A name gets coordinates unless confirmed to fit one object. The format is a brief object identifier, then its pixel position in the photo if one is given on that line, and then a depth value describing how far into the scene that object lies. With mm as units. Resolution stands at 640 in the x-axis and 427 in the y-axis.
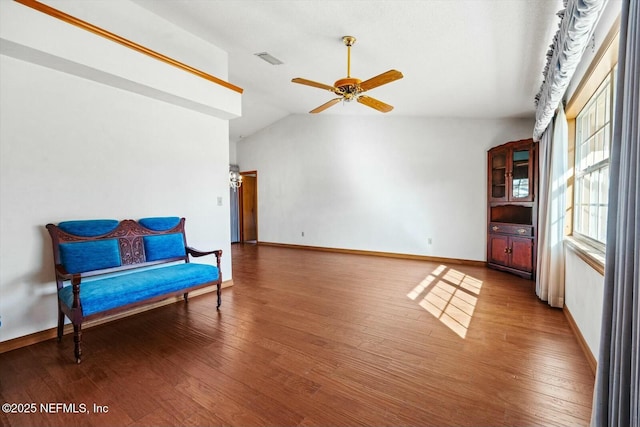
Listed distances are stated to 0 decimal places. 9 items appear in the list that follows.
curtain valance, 1526
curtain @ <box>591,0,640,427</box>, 963
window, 2289
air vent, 3953
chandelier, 7952
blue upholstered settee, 2363
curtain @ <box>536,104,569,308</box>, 3188
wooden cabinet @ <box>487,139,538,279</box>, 4445
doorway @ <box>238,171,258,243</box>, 8984
